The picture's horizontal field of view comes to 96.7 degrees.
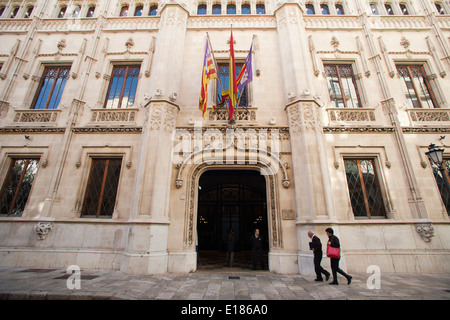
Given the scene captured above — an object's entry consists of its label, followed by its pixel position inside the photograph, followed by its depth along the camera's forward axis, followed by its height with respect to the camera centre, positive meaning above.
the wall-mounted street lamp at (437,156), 6.45 +2.35
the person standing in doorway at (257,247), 8.57 -0.60
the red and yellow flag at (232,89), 8.58 +5.82
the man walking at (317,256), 6.33 -0.72
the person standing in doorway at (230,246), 9.27 -0.62
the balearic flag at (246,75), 8.73 +6.58
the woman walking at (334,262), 5.88 -0.83
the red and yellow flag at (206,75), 8.82 +6.62
